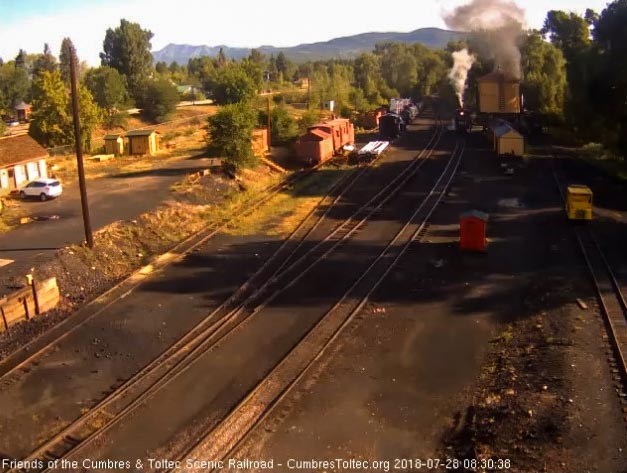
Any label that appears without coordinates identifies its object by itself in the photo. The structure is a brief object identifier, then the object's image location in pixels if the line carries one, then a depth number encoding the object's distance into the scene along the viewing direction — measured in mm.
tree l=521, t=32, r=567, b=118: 57469
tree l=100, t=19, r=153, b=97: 88688
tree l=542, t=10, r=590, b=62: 71844
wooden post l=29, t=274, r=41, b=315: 16531
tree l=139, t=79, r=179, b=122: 77438
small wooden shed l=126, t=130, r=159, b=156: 46594
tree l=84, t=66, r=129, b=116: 72562
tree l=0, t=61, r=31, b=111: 86062
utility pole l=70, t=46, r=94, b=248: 19219
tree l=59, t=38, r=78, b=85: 18828
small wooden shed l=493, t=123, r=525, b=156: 39125
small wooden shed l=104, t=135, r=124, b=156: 45750
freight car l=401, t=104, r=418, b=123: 63438
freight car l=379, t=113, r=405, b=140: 53281
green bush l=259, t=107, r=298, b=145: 49562
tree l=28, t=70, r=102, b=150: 47125
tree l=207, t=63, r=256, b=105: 70312
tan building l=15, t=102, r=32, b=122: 83769
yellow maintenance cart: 23844
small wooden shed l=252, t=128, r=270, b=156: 41969
